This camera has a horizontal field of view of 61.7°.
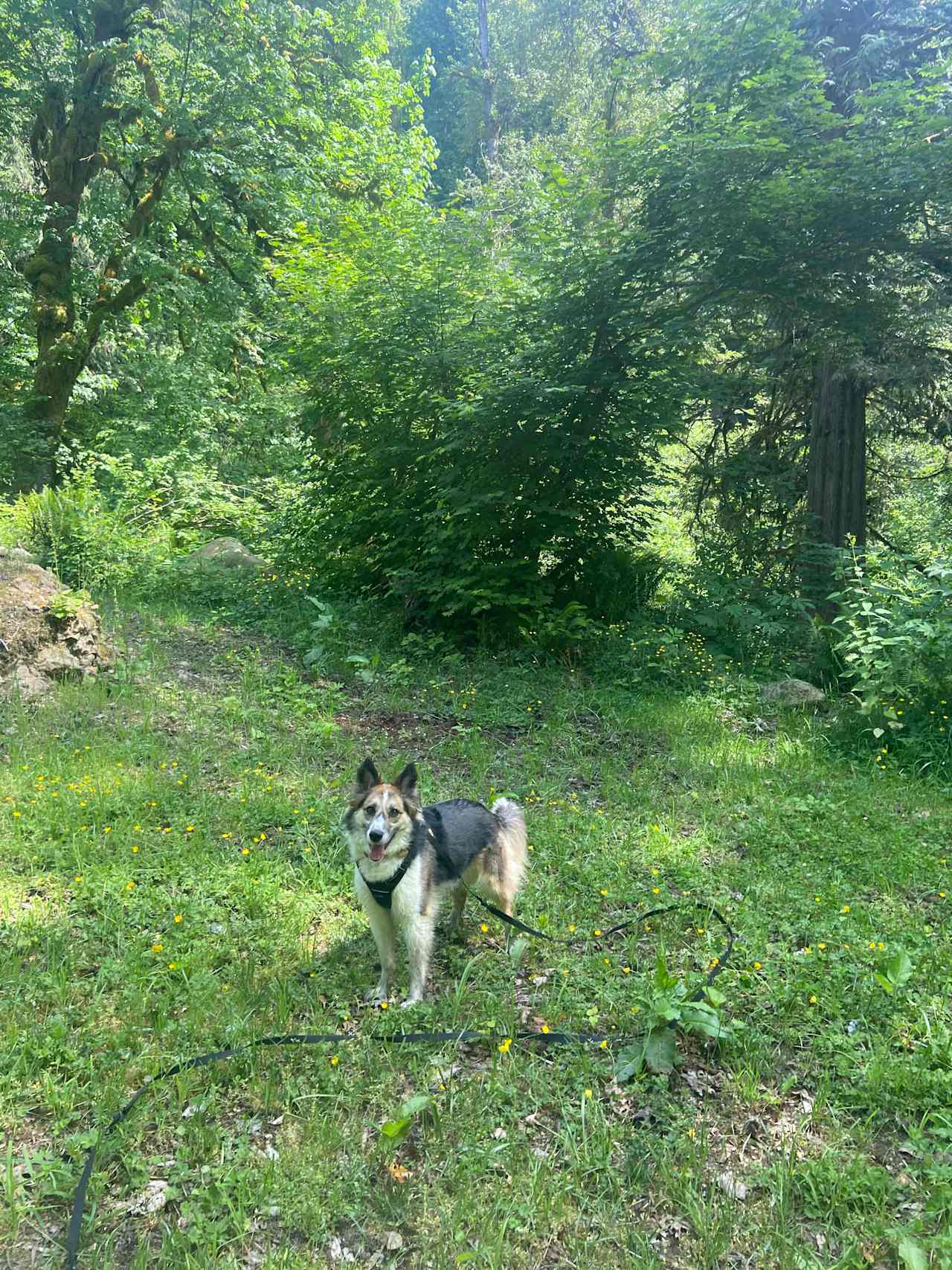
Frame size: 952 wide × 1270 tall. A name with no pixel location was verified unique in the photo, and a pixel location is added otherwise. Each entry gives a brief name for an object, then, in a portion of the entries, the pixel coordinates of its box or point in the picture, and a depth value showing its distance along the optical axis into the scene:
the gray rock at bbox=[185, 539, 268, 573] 11.47
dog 3.52
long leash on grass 2.50
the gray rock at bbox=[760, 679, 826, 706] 7.54
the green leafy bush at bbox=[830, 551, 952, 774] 6.37
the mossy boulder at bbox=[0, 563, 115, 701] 6.76
